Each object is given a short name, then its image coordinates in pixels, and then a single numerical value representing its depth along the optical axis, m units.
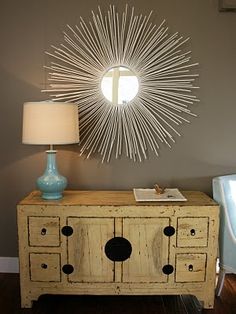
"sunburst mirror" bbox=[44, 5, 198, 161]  2.09
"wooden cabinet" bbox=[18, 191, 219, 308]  1.82
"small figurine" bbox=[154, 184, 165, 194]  1.99
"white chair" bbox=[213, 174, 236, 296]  1.88
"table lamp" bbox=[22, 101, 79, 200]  1.78
